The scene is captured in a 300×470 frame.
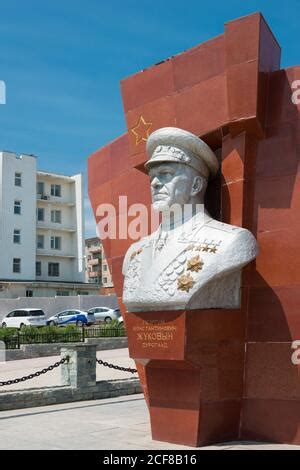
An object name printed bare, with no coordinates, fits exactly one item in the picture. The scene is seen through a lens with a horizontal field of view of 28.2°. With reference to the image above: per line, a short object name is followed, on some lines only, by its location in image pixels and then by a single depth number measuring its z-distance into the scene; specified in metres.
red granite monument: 7.01
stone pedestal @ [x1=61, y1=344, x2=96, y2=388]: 11.98
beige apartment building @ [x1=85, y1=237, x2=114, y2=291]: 73.56
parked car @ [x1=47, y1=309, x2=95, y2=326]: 32.31
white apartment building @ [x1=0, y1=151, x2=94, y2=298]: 41.19
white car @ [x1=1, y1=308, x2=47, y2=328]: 31.19
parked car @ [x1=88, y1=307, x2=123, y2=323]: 33.38
